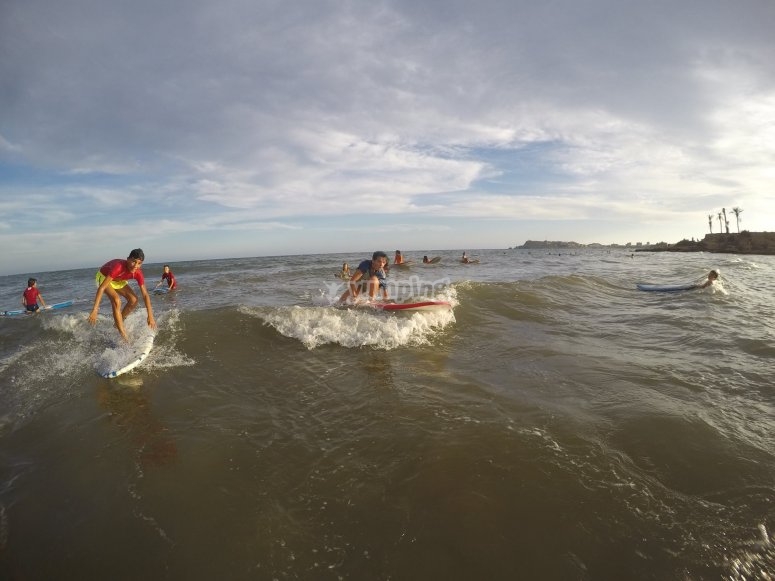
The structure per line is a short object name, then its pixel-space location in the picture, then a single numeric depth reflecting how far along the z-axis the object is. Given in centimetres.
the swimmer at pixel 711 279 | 1288
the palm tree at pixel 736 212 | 8294
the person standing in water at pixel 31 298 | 1288
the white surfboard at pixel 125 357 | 581
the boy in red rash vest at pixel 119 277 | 704
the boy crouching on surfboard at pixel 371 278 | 1082
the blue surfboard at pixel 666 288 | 1356
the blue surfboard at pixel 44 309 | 1262
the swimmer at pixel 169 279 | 1767
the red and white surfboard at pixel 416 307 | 932
